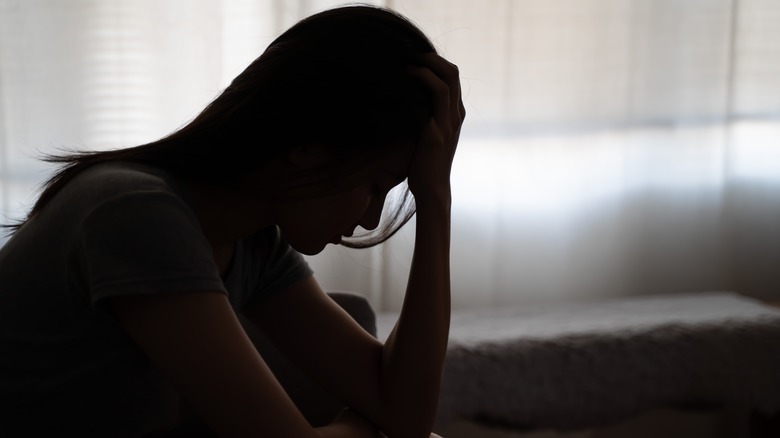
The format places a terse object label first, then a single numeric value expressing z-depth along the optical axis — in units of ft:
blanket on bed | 5.76
